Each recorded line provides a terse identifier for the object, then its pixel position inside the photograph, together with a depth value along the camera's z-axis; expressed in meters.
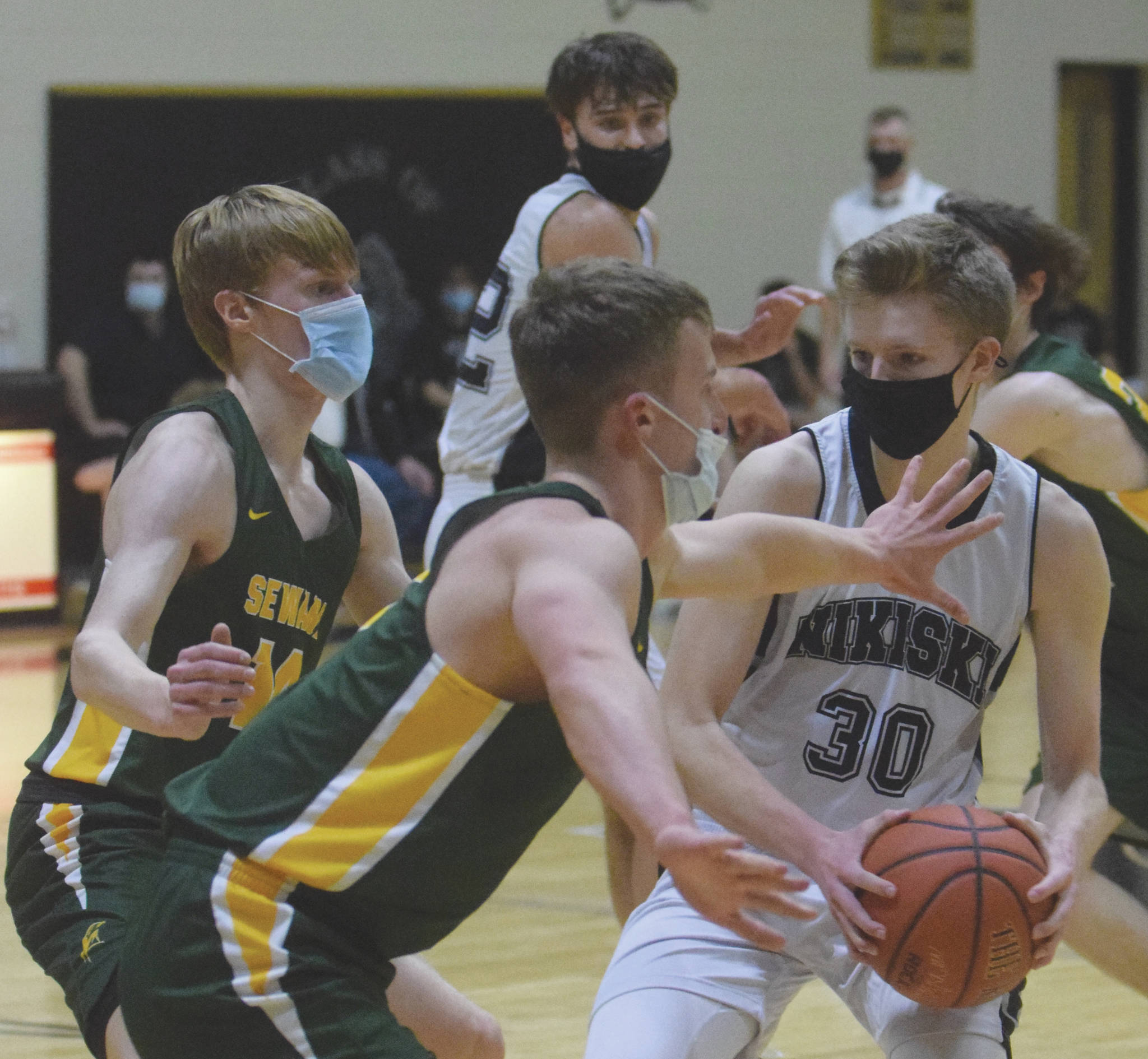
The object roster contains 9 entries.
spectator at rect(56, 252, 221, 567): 20.14
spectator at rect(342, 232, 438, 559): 20.94
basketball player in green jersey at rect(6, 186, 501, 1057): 5.14
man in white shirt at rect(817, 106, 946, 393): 21.37
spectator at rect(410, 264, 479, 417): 22.41
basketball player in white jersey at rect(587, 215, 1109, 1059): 5.34
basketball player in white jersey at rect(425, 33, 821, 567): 8.83
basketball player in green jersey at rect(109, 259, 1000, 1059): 4.04
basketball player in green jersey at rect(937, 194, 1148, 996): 7.45
